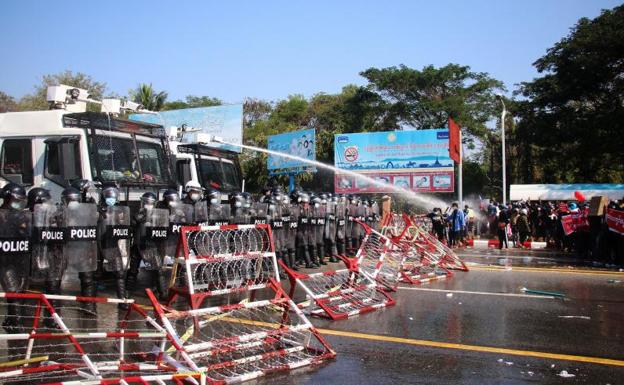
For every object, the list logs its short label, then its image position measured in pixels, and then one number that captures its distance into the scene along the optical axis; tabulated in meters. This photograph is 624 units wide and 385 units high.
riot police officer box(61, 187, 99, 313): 7.66
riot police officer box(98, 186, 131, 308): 8.48
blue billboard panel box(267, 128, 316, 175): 28.59
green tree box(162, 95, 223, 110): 54.22
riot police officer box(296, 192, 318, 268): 13.59
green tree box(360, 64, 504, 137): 43.19
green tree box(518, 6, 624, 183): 35.31
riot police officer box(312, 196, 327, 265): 13.97
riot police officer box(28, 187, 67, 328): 7.22
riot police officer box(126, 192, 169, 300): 8.87
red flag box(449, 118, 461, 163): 24.00
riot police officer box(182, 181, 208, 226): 9.96
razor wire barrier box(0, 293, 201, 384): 4.59
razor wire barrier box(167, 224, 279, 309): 6.71
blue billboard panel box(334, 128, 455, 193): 28.72
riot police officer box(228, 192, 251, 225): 11.28
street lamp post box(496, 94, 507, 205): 27.22
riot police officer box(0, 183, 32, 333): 6.46
